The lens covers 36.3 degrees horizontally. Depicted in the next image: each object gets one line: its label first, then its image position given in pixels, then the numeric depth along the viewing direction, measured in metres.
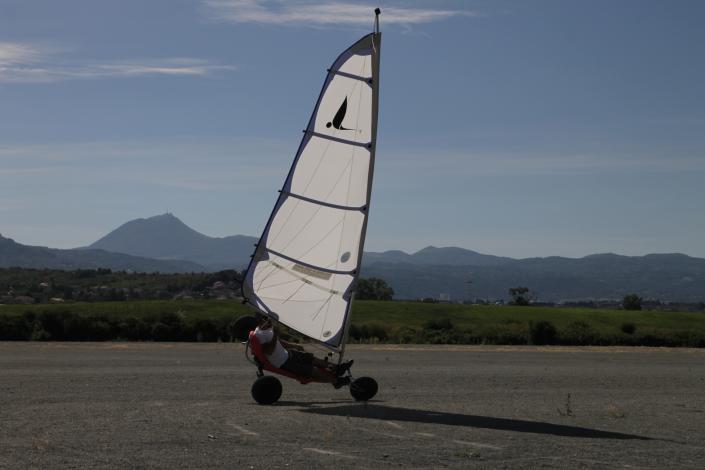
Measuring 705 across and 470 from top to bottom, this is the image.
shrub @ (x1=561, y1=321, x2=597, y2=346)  53.69
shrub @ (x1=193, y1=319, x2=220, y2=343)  50.59
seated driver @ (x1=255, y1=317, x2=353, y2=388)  20.14
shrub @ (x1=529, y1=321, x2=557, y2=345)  53.34
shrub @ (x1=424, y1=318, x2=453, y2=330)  59.39
